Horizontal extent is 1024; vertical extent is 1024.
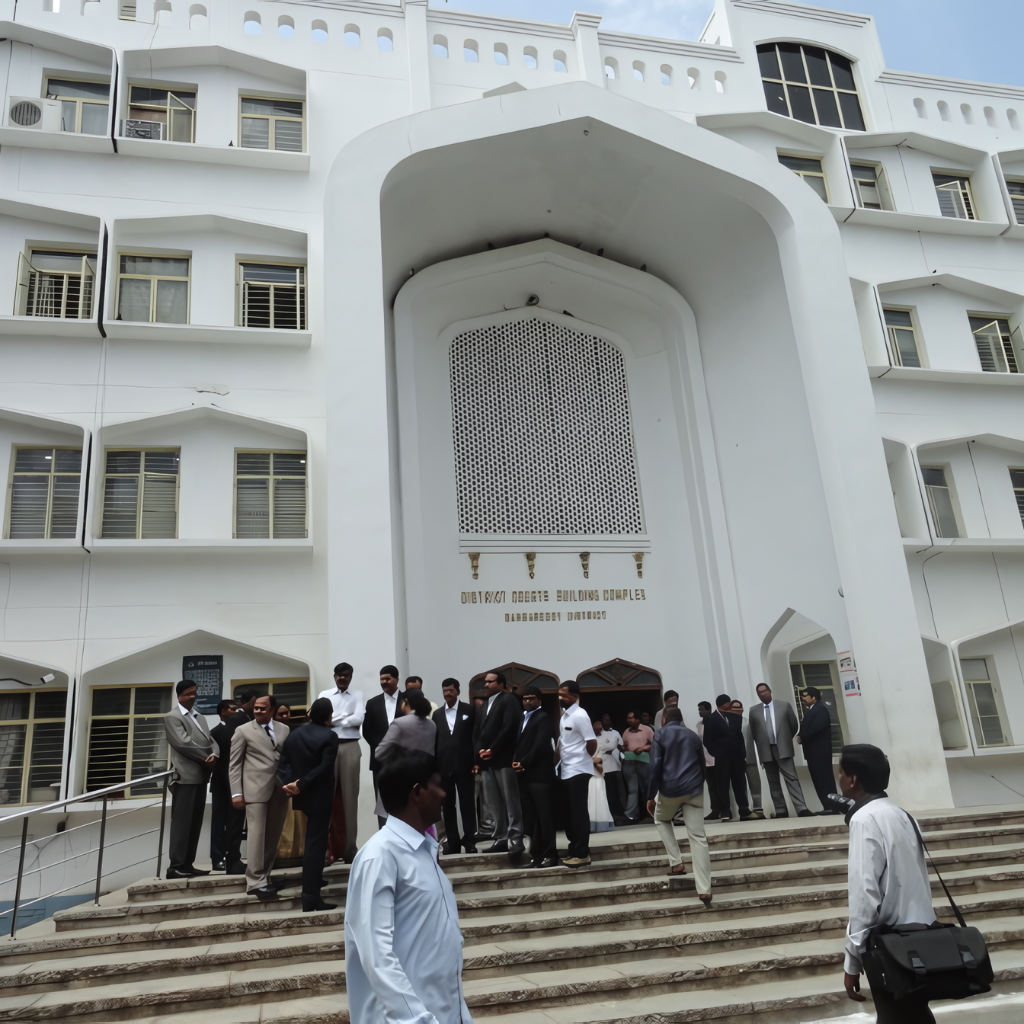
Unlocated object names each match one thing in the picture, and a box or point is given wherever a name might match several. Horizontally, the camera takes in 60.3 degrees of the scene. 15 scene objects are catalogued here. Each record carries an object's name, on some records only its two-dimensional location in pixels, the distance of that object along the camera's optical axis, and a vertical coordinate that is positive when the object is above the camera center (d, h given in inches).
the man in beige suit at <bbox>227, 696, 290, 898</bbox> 237.8 +5.5
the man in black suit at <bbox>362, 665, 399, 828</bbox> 268.2 +25.4
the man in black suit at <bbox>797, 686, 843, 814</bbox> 360.8 +7.0
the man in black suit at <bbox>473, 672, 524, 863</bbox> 261.4 +11.9
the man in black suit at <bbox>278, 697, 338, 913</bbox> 223.6 +4.8
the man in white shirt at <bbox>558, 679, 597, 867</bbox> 256.5 +2.7
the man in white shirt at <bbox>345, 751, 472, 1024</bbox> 83.9 -12.0
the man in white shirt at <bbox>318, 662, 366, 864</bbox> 262.5 +16.9
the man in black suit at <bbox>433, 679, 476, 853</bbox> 267.6 +8.9
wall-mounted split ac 435.2 +334.5
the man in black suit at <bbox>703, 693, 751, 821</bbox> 359.3 +6.7
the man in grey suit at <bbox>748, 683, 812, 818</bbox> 381.4 +8.0
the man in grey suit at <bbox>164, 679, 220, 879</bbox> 260.8 +10.7
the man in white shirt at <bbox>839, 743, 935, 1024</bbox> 118.0 -16.1
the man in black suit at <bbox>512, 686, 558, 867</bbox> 253.4 +0.7
